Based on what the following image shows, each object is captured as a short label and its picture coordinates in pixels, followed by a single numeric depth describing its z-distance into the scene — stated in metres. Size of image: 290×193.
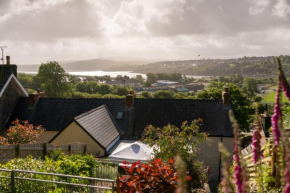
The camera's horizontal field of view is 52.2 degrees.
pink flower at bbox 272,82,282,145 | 2.79
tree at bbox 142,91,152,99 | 115.54
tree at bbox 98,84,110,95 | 121.12
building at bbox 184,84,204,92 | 186.50
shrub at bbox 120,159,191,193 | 6.49
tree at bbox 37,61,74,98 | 62.91
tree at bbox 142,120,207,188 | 10.54
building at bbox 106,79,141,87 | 185.25
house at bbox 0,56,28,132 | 23.25
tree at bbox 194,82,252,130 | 40.94
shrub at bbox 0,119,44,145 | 17.67
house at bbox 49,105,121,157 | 17.69
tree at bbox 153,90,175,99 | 104.88
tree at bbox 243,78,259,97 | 134.50
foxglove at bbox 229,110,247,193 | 2.51
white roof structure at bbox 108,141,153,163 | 15.49
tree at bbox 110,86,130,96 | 116.00
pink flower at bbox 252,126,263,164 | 3.06
